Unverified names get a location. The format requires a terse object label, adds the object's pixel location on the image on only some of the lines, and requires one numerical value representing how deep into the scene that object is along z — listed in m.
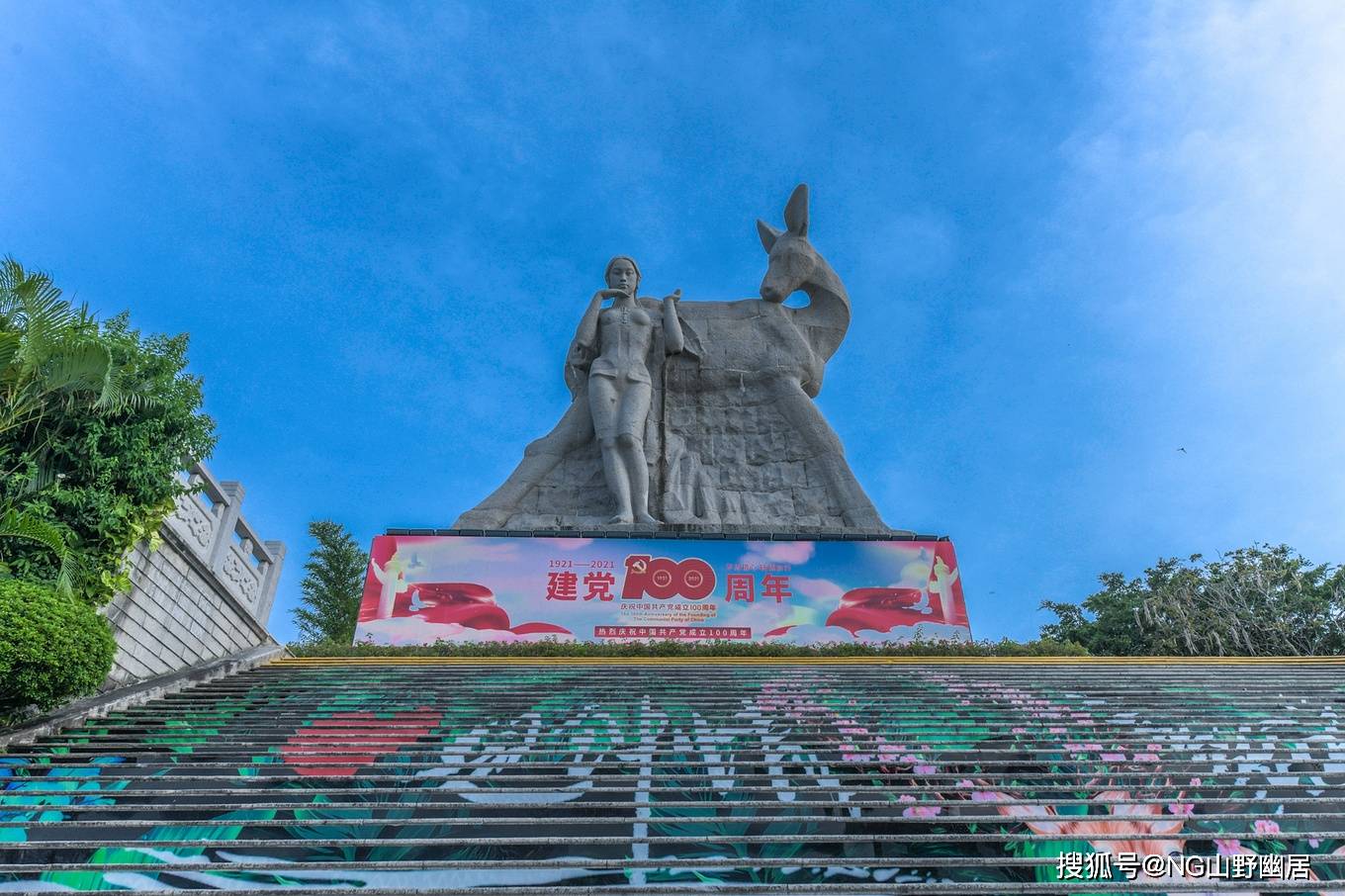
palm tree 6.39
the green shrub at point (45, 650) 4.71
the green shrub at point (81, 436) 6.30
